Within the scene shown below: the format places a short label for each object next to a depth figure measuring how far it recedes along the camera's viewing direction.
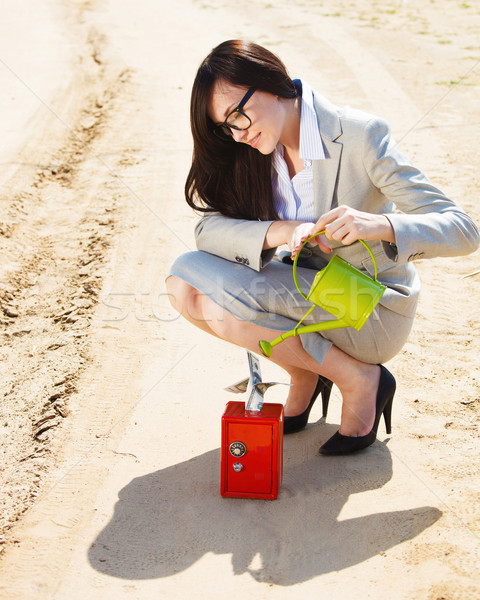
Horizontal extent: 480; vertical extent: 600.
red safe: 2.25
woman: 2.27
